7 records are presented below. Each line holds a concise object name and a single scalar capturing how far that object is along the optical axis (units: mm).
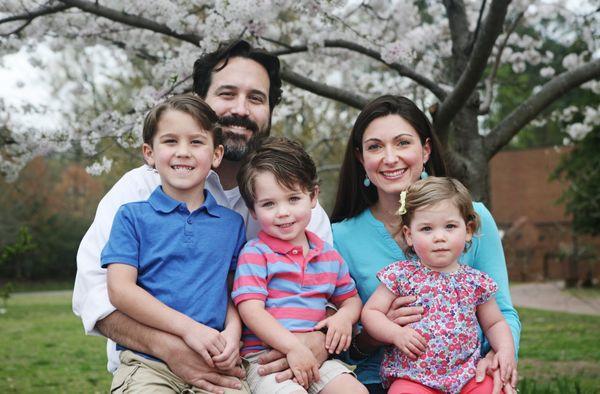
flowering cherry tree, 5172
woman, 3012
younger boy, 2594
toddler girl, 2646
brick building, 23733
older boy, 2531
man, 2553
